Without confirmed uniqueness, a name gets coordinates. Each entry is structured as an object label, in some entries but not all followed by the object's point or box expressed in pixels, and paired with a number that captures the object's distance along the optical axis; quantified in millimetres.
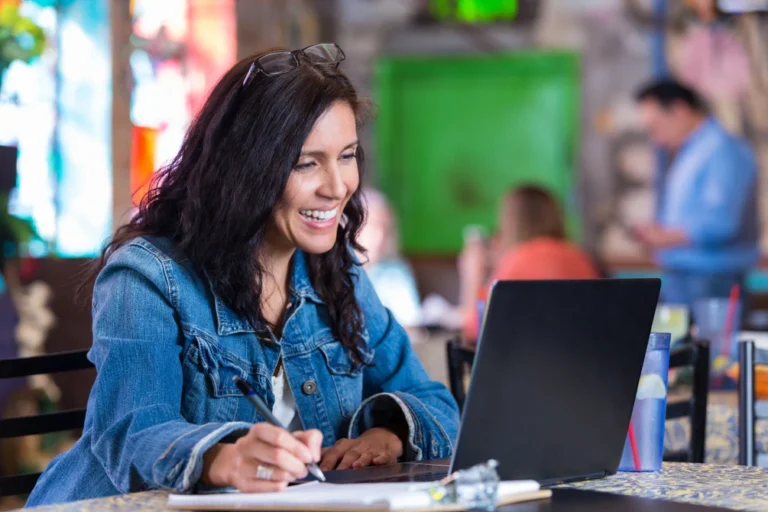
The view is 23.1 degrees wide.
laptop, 1939
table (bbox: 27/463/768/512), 1995
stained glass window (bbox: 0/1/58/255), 7142
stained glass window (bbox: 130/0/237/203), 8473
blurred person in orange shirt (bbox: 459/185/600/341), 7597
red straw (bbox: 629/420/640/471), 2352
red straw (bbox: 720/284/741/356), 4972
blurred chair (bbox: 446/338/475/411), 3601
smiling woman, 2441
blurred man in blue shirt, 9055
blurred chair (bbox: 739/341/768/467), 3051
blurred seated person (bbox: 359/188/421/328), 8266
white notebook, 1819
